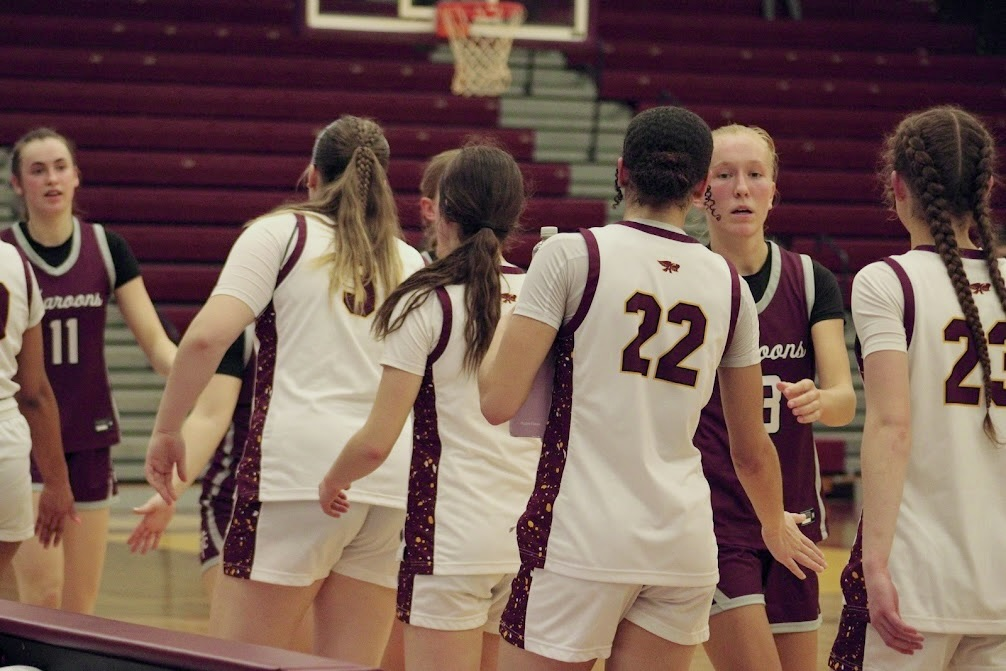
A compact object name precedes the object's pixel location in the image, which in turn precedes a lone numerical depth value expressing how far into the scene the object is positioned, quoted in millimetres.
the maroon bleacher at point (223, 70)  21328
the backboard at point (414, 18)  19156
